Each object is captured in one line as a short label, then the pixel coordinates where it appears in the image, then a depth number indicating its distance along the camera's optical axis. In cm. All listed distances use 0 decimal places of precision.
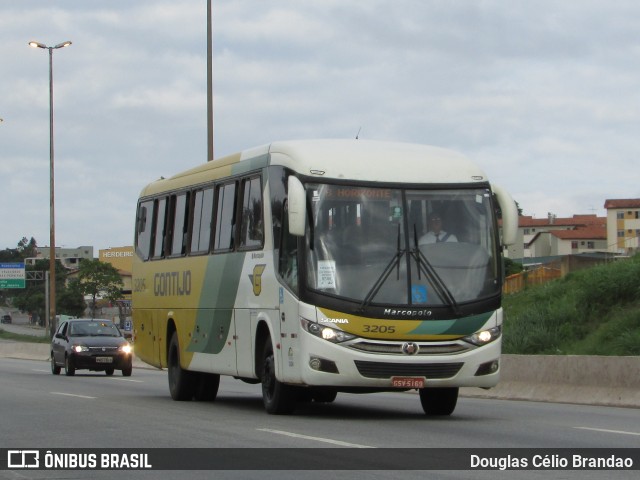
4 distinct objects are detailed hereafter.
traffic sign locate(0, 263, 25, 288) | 9806
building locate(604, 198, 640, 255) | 16675
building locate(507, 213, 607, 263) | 17688
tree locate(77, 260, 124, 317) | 15088
